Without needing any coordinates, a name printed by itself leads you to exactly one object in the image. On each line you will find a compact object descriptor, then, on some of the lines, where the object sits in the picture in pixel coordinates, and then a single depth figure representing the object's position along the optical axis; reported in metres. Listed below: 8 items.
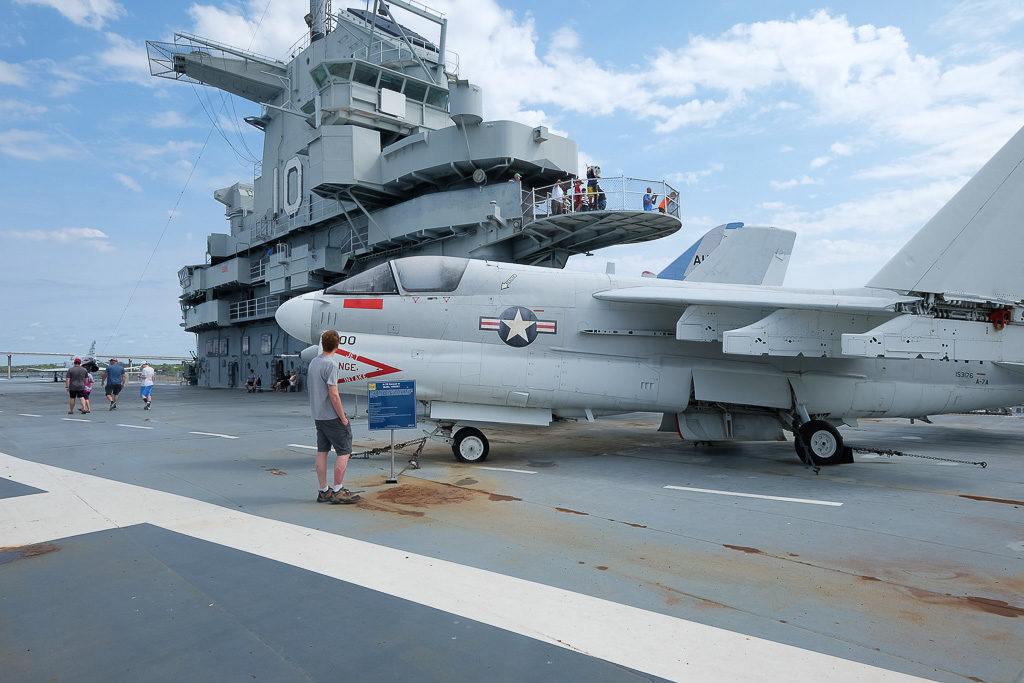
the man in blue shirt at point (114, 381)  18.38
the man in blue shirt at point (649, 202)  19.66
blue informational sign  6.38
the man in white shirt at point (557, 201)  19.92
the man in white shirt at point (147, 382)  18.20
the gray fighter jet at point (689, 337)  7.26
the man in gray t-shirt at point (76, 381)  16.02
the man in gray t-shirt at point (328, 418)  5.26
